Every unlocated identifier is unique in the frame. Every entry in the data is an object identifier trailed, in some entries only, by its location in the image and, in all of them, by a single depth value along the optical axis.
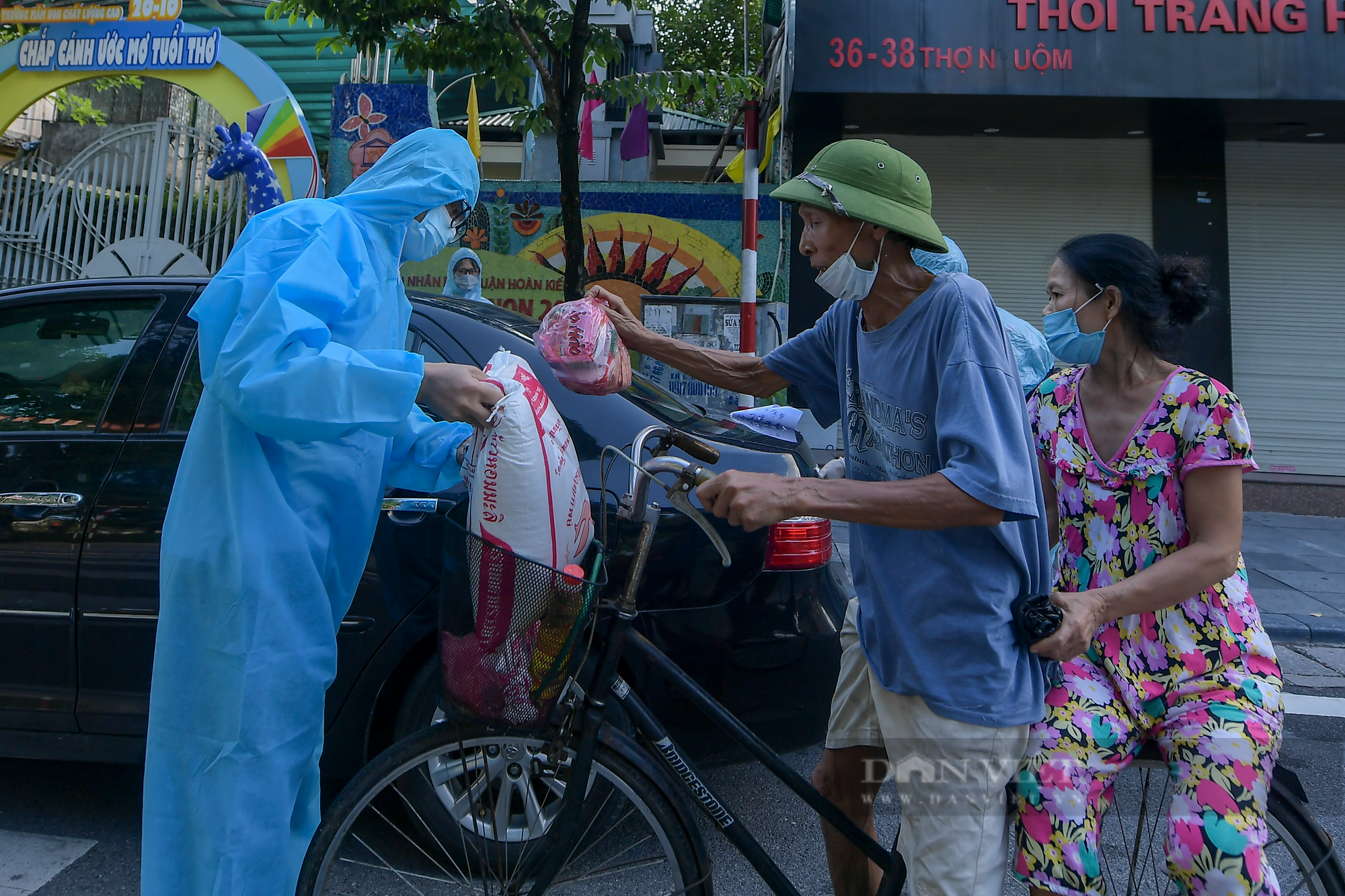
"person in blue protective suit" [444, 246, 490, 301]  6.00
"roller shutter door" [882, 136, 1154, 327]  9.55
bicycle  1.66
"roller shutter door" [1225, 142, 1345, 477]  9.44
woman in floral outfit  1.60
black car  2.57
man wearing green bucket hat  1.55
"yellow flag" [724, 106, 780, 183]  9.45
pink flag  10.84
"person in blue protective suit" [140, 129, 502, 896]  1.77
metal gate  9.32
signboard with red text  8.10
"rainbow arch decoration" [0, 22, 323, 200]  8.38
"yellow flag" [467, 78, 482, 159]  8.66
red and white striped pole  7.02
